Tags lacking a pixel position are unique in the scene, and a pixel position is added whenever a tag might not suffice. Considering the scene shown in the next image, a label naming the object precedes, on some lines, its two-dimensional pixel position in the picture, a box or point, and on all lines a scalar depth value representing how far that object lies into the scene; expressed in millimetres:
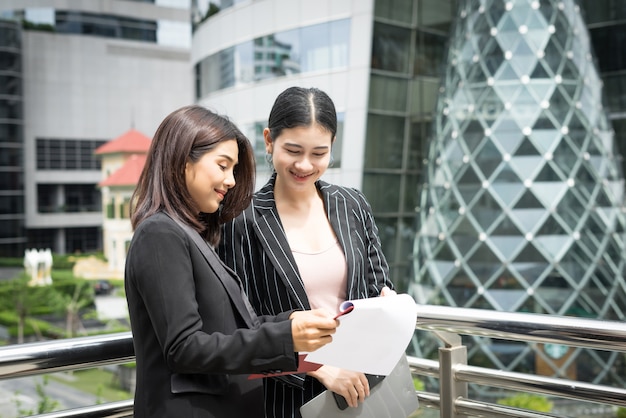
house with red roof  28719
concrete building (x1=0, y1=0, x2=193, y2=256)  30891
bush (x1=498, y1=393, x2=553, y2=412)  8389
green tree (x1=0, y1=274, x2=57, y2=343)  25250
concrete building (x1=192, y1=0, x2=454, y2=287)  12211
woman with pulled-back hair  1557
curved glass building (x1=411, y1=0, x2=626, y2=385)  9688
